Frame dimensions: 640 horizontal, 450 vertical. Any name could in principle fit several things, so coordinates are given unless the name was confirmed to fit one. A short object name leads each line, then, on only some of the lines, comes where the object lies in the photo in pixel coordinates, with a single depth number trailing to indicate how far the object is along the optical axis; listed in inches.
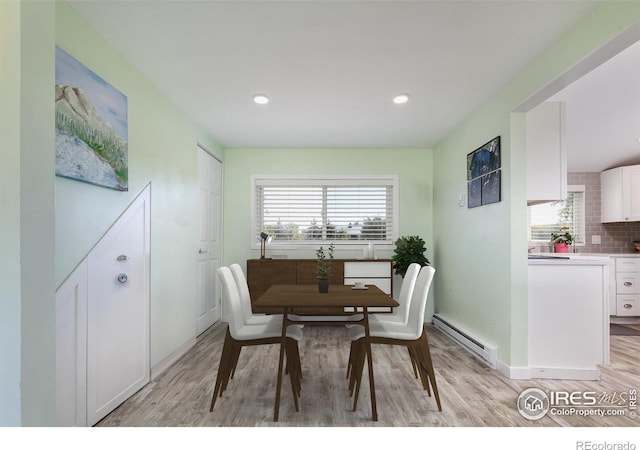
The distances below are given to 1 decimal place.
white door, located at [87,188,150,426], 79.3
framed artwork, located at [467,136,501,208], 116.0
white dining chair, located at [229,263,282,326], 103.8
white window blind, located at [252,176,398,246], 188.5
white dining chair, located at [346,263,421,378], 102.3
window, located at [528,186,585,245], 205.8
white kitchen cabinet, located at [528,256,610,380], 104.4
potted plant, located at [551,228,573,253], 193.3
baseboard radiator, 115.3
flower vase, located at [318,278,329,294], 101.7
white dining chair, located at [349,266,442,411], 86.2
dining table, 81.6
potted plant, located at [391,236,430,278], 168.1
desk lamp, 176.6
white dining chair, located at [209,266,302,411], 87.6
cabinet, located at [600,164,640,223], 186.7
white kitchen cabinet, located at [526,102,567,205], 107.3
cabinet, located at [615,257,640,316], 180.8
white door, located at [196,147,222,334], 153.4
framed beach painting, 68.7
